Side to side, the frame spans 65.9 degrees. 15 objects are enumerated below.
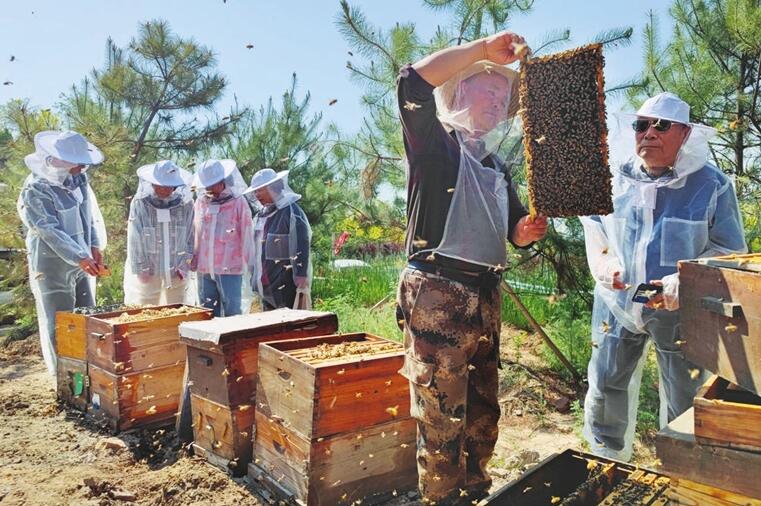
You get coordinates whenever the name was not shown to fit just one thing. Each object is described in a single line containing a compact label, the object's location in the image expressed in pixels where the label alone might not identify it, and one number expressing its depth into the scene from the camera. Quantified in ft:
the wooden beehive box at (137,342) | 12.46
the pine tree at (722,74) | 14.40
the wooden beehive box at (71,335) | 13.83
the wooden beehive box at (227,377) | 10.17
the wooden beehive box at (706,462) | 4.62
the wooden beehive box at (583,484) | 6.36
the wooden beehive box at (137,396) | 12.71
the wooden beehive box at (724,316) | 4.91
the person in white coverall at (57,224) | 16.07
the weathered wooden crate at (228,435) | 10.22
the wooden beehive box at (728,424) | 4.58
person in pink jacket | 17.65
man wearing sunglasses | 9.05
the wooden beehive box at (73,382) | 14.07
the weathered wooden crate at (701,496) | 4.72
